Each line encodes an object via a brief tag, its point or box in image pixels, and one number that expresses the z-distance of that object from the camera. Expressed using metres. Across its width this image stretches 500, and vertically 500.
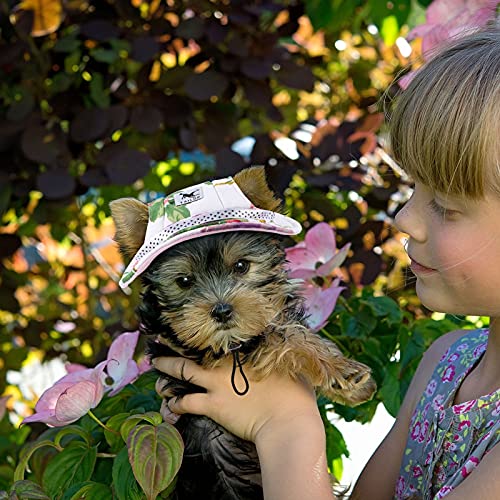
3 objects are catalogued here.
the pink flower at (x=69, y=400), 1.81
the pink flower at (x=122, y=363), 2.10
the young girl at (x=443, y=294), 1.70
